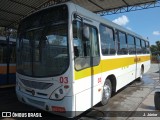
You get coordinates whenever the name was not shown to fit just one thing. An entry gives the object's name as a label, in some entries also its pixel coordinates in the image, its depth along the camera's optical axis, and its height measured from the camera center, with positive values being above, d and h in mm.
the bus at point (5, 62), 6405 -203
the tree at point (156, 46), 48015 +3999
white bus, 3128 -59
